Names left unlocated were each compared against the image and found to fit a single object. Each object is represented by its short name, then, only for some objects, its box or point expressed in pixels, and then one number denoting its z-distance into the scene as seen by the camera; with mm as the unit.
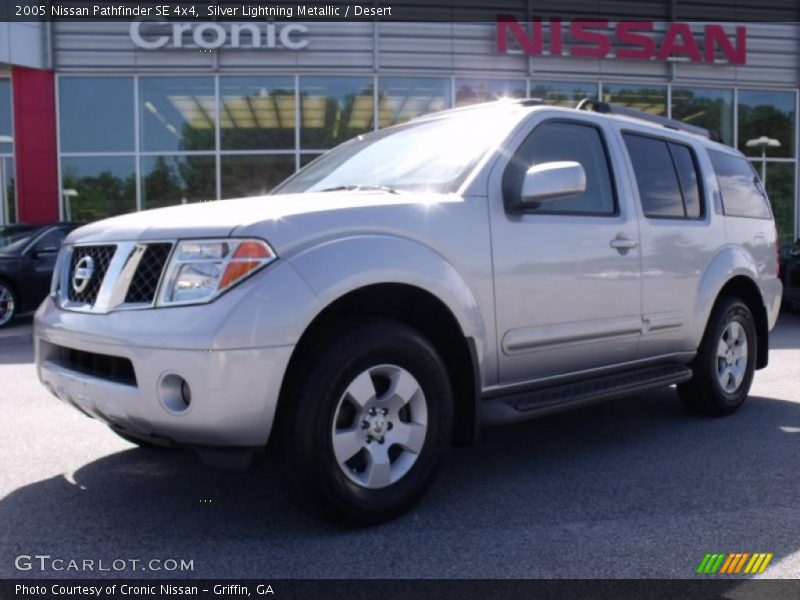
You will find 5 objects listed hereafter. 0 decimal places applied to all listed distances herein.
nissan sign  15508
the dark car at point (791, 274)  11570
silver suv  2732
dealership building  14953
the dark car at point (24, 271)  10602
